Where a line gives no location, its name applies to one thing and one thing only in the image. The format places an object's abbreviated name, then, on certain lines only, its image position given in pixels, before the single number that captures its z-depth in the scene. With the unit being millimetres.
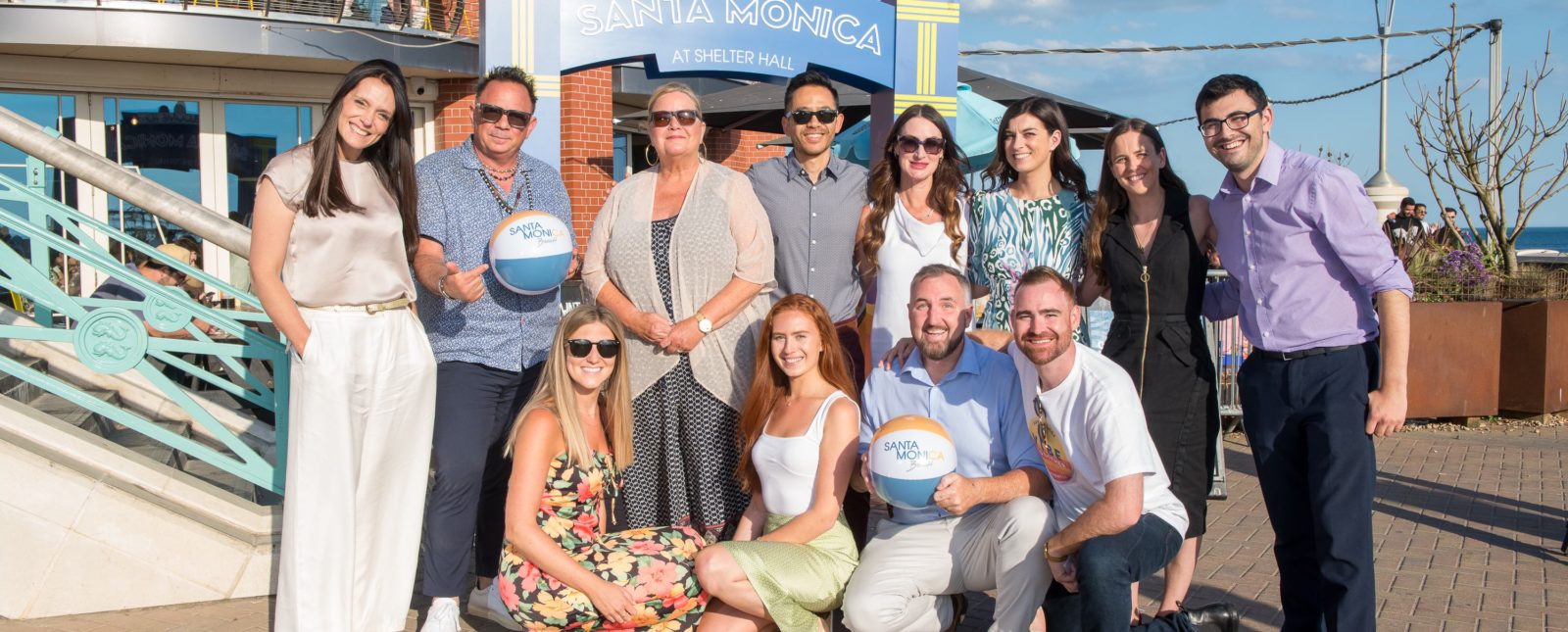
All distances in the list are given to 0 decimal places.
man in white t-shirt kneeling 3609
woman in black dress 4152
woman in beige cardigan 4363
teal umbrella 10781
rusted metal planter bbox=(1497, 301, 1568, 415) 10539
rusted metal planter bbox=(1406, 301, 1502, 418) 10258
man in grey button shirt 4637
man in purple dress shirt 3777
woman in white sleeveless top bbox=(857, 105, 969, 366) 4508
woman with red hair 3916
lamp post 15144
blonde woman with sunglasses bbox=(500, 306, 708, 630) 3943
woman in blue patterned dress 4406
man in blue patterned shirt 4406
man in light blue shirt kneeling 3857
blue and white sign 8609
